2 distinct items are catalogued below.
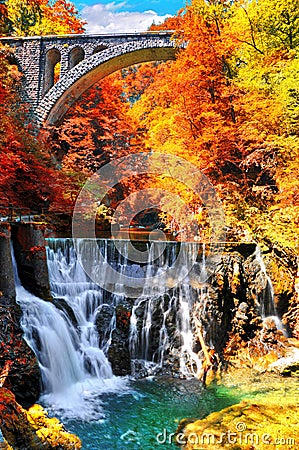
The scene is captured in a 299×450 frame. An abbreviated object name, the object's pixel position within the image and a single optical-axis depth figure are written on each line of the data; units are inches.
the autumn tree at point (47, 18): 854.3
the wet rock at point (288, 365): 287.6
